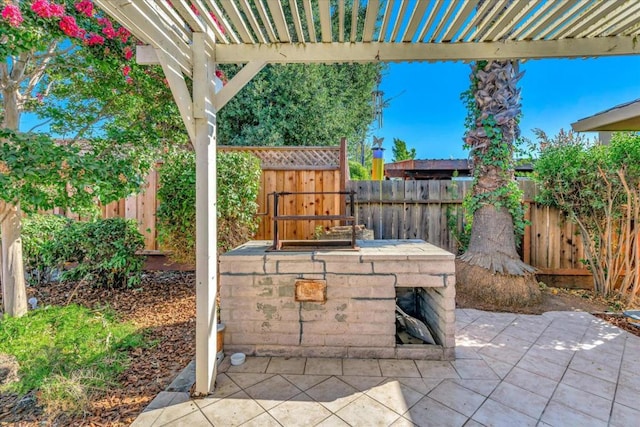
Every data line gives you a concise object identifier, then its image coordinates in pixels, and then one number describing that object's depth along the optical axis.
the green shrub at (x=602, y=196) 3.68
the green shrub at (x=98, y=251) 3.84
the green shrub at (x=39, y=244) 3.88
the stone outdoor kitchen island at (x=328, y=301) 2.46
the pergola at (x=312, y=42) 1.79
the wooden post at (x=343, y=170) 4.71
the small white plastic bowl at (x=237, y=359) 2.39
